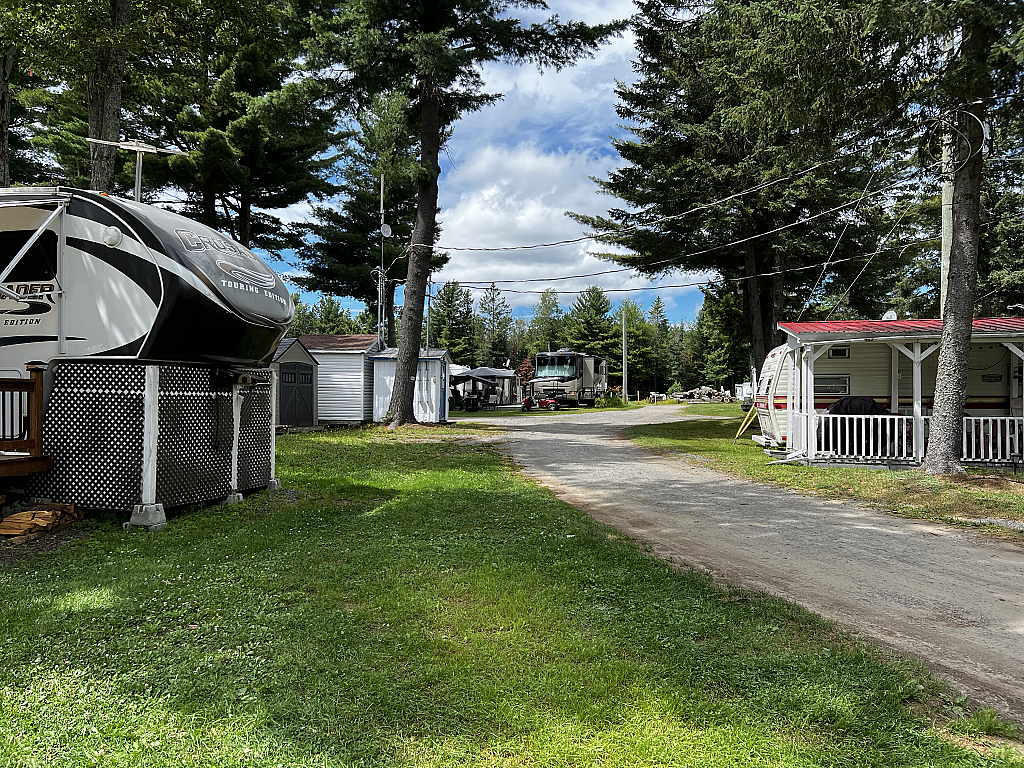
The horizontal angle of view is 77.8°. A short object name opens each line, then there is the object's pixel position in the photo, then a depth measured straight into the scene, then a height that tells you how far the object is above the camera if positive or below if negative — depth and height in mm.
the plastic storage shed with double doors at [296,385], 18344 +37
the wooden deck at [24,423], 6306 -367
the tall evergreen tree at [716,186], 16766 +5522
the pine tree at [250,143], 18516 +7986
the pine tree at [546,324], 63244 +7248
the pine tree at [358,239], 30547 +7195
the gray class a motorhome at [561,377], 35750 +505
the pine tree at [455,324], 57812 +5893
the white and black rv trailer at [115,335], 6301 +535
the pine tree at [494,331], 61312 +5958
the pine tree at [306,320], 85688 +9322
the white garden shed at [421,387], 22453 -31
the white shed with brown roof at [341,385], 21688 +40
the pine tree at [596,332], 52938 +4552
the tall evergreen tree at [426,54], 16734 +9085
